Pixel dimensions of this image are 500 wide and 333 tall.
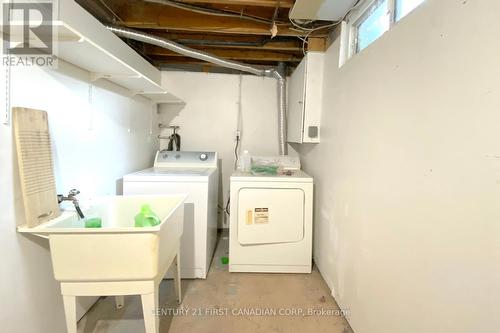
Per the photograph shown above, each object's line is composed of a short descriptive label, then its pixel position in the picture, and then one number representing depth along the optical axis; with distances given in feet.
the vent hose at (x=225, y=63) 7.09
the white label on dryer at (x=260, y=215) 7.88
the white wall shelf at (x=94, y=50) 3.90
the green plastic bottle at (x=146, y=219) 4.78
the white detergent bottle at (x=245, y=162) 9.39
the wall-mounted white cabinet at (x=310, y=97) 8.01
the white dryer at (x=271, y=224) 7.88
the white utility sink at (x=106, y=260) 3.92
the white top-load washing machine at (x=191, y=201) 7.17
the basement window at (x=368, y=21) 4.50
